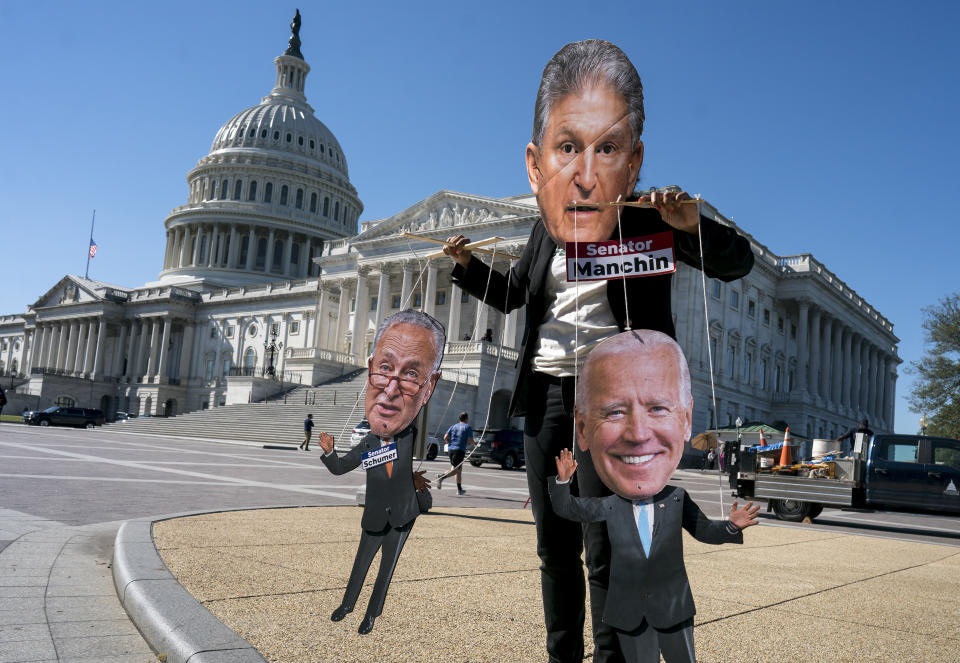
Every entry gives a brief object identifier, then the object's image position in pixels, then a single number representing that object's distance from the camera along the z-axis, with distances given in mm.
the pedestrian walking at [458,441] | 16234
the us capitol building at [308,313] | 55625
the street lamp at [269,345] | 77688
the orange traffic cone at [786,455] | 17281
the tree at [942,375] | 43000
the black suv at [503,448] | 31484
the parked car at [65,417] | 49875
